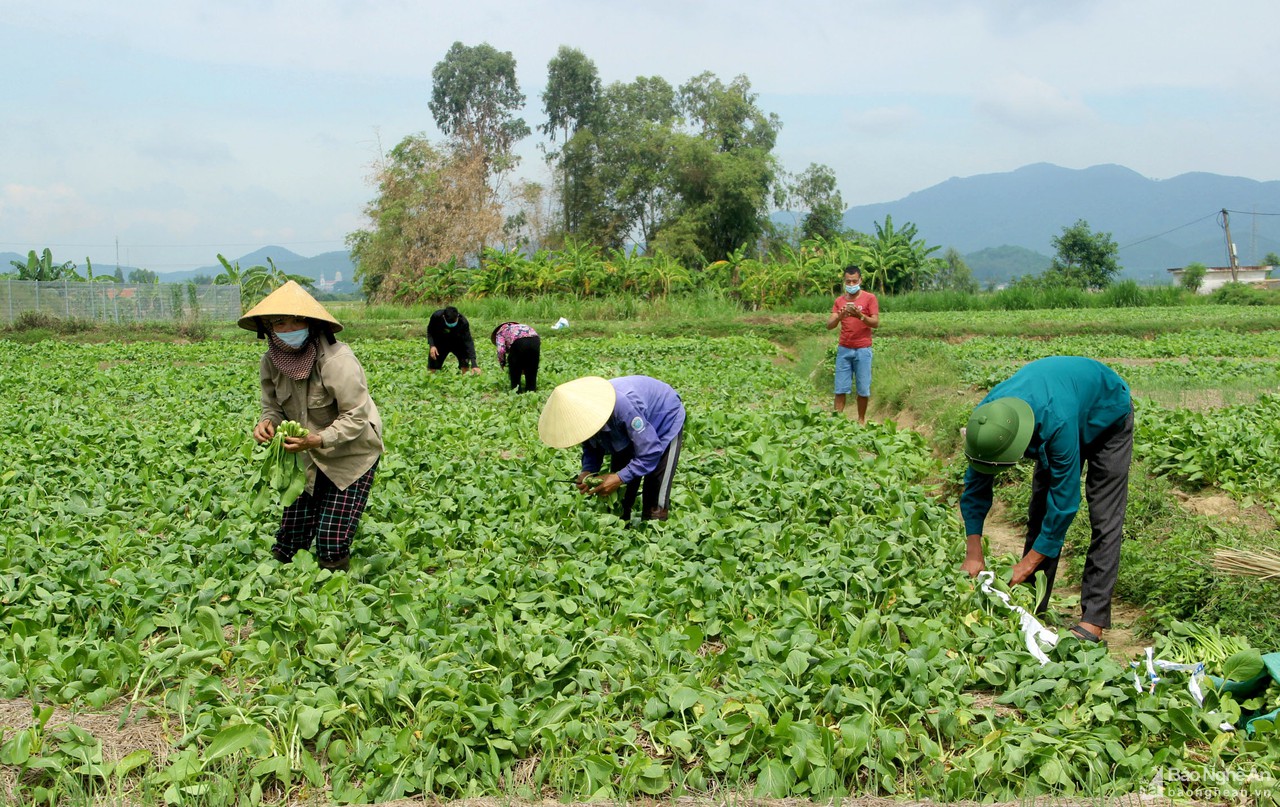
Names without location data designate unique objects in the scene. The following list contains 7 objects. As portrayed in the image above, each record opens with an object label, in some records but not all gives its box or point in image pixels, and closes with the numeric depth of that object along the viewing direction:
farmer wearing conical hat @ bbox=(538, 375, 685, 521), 5.55
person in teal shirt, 4.17
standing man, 10.33
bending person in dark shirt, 12.87
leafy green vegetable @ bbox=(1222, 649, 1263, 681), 3.79
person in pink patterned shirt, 11.55
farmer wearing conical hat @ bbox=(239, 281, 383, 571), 5.10
